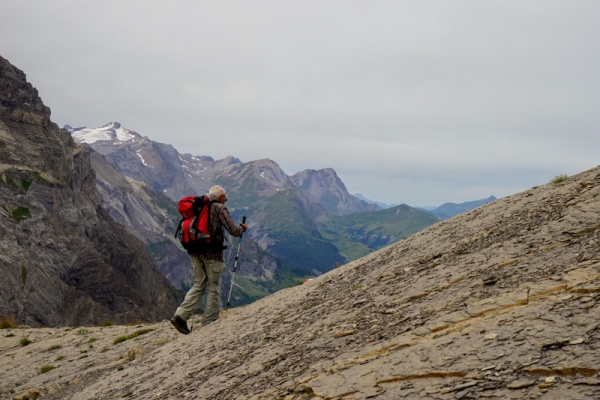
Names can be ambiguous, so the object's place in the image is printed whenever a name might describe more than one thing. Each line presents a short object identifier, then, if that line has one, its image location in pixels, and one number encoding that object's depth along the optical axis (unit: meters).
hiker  14.95
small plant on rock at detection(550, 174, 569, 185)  16.10
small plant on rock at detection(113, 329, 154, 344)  22.02
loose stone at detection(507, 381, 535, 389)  5.61
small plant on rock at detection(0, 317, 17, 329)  34.41
